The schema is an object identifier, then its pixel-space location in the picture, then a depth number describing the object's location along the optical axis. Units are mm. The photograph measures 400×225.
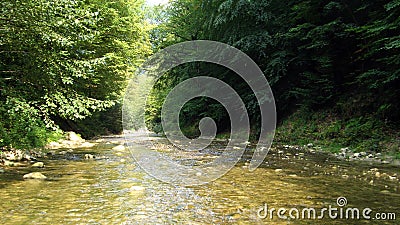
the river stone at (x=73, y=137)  12394
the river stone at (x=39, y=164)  5736
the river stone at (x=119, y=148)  9653
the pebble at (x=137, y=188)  4055
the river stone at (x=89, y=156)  7246
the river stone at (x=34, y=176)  4566
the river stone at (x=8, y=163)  5628
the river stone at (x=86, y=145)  10750
